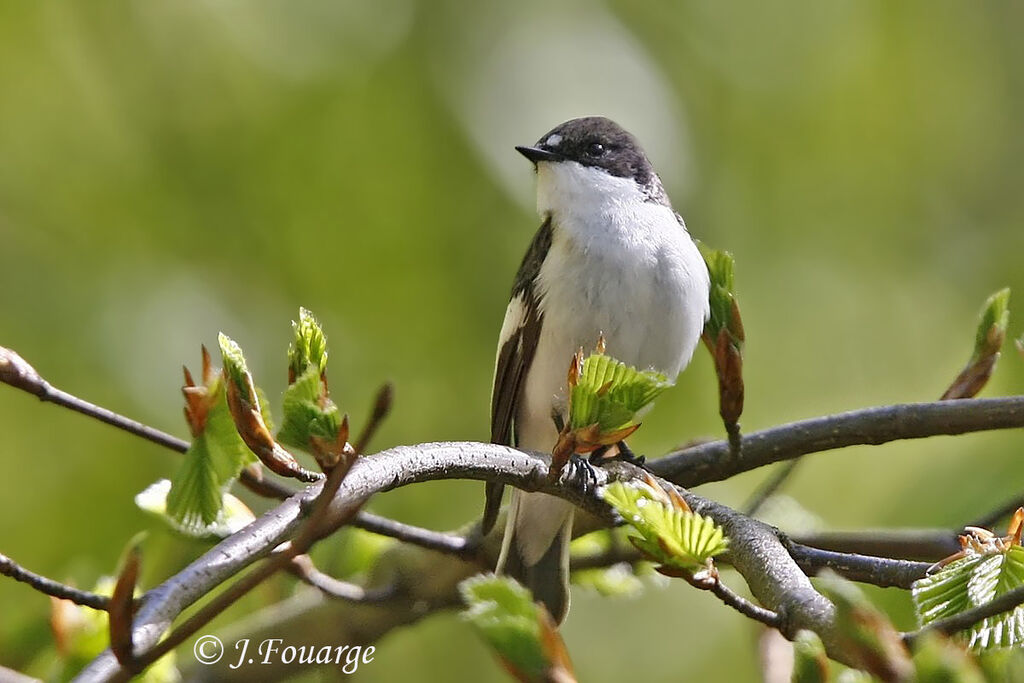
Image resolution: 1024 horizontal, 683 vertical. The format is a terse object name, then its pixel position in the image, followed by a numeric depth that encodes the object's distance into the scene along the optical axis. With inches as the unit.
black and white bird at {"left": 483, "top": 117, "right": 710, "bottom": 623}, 316.5
